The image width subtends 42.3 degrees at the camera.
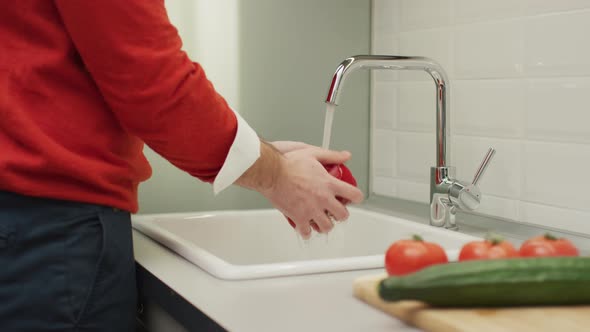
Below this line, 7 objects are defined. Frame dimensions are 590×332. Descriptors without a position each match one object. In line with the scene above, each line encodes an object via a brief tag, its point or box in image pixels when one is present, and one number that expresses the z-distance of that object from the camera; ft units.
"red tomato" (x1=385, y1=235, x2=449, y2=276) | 2.89
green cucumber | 2.56
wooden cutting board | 2.44
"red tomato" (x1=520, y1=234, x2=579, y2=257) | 2.94
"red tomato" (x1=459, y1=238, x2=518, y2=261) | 2.89
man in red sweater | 2.97
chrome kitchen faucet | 4.60
